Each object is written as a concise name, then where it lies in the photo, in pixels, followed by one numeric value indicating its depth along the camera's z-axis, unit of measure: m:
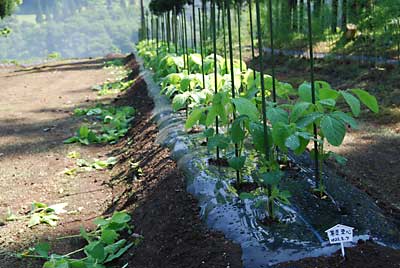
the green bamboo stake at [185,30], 6.59
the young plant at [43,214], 3.87
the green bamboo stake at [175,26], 8.91
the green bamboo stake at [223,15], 4.01
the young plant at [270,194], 2.34
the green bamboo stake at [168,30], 10.98
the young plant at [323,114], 2.35
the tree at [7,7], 19.25
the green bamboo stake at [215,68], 3.59
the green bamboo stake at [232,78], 2.99
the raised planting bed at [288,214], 2.33
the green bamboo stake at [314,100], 2.69
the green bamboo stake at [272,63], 2.64
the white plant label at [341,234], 2.16
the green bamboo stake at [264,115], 2.47
